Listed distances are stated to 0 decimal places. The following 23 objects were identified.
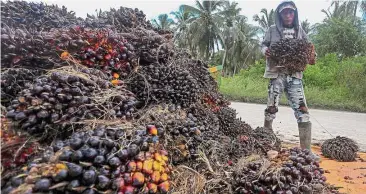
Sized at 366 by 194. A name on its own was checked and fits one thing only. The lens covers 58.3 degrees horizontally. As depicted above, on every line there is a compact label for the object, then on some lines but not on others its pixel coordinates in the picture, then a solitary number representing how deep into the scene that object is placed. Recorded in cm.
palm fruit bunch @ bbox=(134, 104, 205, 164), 146
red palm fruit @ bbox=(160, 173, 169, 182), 121
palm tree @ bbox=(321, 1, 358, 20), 2723
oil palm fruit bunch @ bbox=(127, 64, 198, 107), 182
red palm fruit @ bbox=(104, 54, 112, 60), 174
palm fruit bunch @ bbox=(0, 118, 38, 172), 115
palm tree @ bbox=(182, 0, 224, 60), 2888
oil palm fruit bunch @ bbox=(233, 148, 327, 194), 143
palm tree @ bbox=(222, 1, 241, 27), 3175
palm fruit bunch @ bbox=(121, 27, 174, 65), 203
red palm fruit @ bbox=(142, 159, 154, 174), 115
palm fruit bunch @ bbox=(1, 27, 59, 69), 159
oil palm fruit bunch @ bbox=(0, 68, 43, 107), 146
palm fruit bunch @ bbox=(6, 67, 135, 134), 127
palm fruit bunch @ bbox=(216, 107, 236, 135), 273
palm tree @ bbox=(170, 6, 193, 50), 2842
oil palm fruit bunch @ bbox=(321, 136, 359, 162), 388
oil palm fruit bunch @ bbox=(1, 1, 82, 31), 200
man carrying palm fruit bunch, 362
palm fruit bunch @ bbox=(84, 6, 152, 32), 229
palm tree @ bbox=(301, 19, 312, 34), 3104
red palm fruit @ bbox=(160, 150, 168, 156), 128
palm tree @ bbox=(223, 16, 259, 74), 3269
